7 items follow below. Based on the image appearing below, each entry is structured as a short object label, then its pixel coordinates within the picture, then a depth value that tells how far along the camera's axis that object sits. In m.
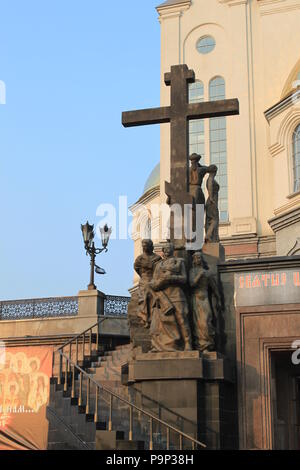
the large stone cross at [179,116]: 15.96
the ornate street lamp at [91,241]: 26.59
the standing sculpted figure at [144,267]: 15.69
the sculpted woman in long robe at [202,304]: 14.69
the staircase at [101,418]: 13.52
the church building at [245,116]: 29.38
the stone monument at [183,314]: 14.18
